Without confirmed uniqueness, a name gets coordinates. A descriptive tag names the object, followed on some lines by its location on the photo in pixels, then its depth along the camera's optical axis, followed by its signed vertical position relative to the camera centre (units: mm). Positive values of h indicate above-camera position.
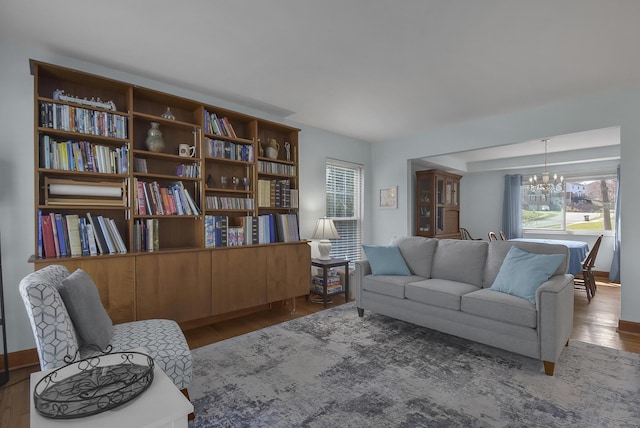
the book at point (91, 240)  2516 -216
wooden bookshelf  2482 +195
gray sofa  2299 -759
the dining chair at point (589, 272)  4508 -905
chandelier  4961 +472
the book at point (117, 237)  2633 -203
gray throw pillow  1663 -543
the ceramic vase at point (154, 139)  2959 +705
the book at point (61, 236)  2426 -174
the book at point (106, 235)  2575 -179
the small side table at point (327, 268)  4023 -743
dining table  4424 -689
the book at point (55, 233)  2404 -150
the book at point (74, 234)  2449 -165
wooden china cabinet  5633 +153
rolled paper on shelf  2459 +192
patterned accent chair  1491 -680
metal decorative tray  1021 -642
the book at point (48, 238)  2371 -186
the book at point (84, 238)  2492 -196
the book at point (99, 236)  2540 -190
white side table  967 -653
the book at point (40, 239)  2354 -190
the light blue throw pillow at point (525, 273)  2518 -524
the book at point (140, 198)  2795 +137
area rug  1809 -1199
